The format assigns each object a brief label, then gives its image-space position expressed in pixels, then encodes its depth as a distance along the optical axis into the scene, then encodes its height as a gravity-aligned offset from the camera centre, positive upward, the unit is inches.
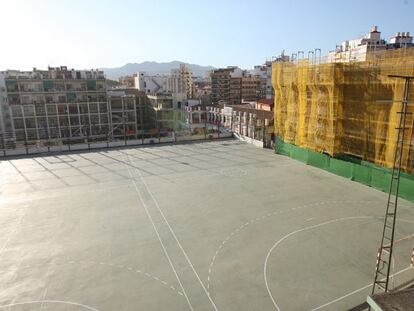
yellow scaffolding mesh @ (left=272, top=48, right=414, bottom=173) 913.5 -56.9
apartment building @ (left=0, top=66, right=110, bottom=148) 2287.2 -83.0
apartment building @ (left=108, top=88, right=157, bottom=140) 2566.4 -175.8
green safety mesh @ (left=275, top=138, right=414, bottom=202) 867.4 -268.0
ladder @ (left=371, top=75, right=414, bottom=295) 419.7 -308.4
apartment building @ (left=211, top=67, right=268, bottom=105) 4207.7 +59.4
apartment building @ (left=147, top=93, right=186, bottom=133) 2662.4 -161.5
